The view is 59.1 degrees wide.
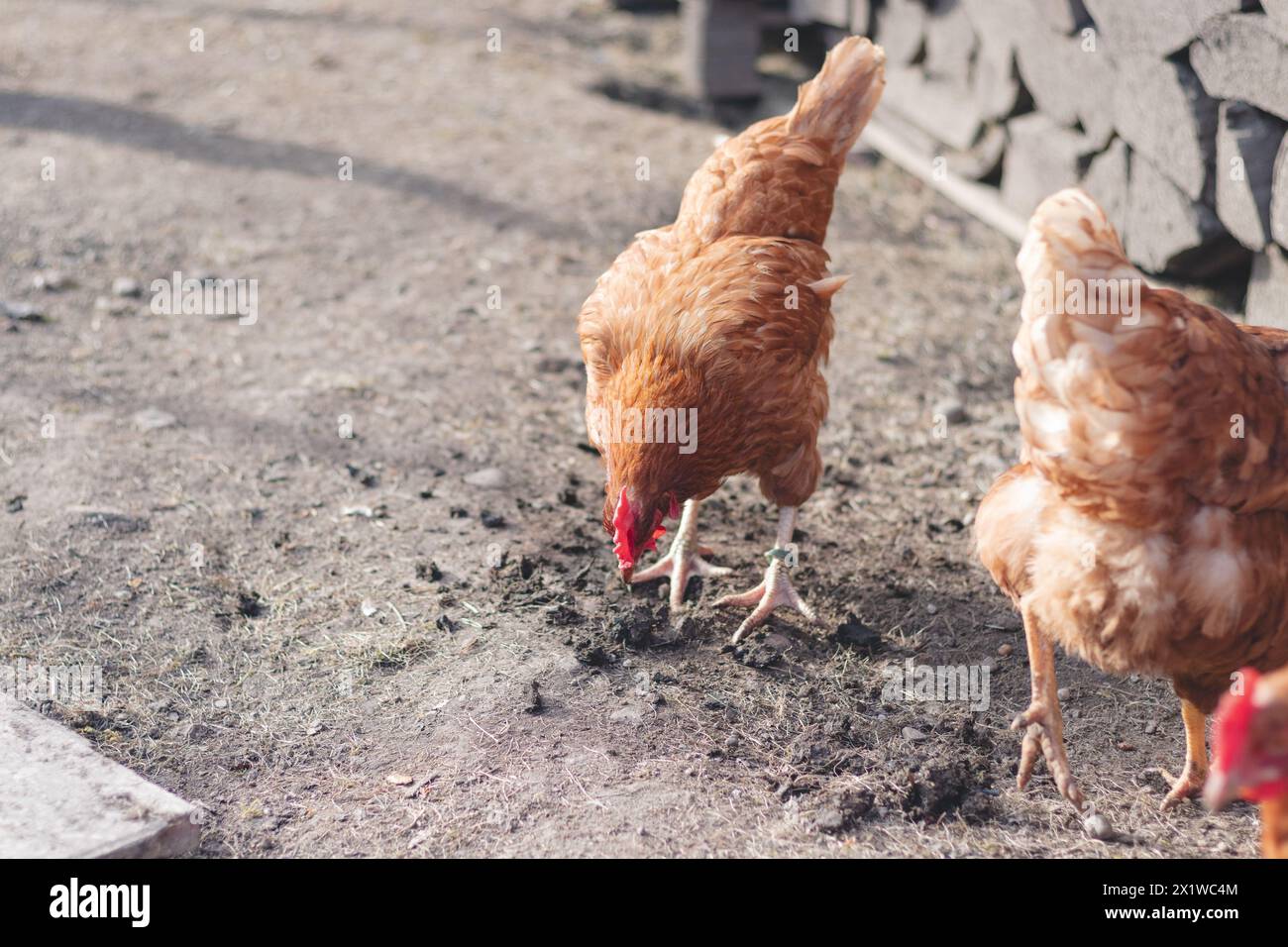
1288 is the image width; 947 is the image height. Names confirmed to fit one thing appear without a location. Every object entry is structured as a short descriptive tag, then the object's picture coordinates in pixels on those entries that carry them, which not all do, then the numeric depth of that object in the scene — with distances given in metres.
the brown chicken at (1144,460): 2.32
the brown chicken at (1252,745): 1.75
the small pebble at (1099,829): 2.84
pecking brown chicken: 3.21
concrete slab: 2.46
